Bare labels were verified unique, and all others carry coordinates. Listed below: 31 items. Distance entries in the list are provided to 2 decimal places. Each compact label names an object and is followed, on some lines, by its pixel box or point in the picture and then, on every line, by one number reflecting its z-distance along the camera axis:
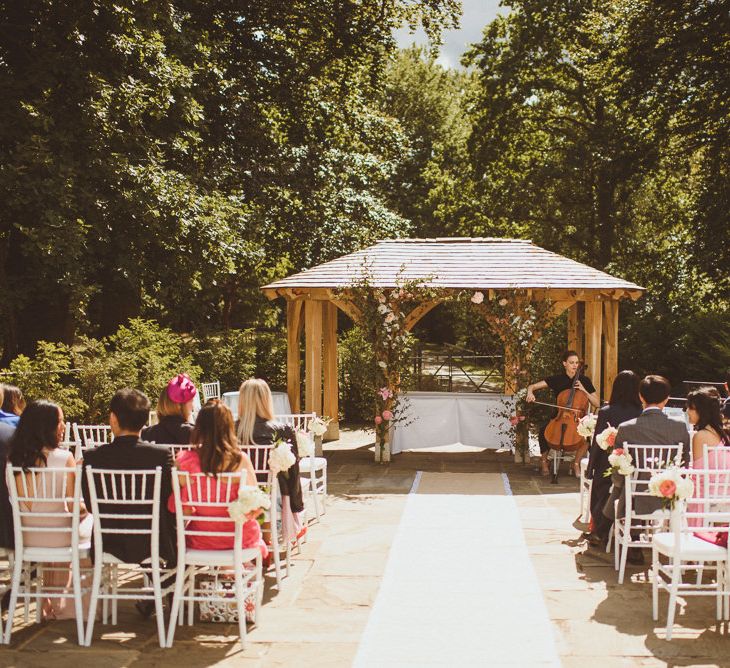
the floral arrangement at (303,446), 8.46
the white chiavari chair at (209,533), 6.05
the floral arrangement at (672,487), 6.12
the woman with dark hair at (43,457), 6.33
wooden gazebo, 14.90
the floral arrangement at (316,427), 9.66
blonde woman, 7.73
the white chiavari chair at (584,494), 9.88
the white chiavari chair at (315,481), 9.76
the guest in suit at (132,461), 6.25
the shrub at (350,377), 20.64
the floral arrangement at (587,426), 9.73
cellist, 12.37
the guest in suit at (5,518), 6.51
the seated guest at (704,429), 7.27
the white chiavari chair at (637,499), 7.42
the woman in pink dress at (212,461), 6.23
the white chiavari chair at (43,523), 6.12
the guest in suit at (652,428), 7.78
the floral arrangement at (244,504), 5.87
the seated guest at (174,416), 7.50
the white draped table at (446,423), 15.13
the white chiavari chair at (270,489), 7.39
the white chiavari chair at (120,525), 6.05
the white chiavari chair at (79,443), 8.23
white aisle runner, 5.75
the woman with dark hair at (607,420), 8.74
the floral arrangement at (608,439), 8.24
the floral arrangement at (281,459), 7.29
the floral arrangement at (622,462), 7.33
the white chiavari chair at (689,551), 6.16
